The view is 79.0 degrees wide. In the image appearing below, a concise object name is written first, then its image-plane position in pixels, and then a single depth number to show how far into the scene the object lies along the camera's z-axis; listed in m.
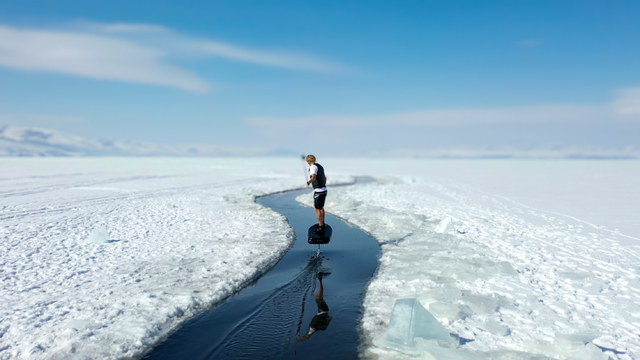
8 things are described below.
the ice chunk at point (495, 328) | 5.57
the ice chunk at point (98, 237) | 10.62
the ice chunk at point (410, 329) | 5.13
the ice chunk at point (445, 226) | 12.40
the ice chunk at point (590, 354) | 4.80
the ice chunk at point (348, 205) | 17.70
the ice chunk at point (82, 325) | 5.57
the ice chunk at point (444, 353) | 4.73
